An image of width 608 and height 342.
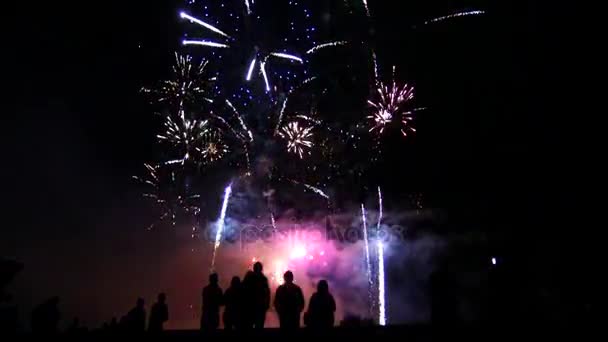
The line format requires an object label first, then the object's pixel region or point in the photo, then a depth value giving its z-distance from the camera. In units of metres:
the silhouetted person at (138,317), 11.72
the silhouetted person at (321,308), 10.51
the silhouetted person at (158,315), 12.02
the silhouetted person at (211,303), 11.79
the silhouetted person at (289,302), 10.83
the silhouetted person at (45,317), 11.18
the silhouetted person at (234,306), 11.02
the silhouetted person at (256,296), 10.98
